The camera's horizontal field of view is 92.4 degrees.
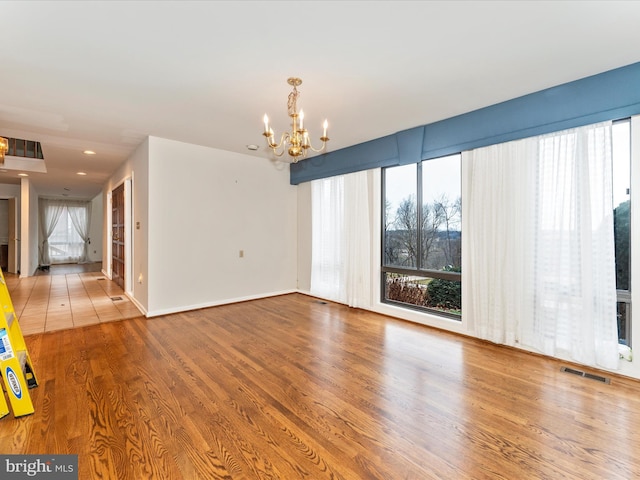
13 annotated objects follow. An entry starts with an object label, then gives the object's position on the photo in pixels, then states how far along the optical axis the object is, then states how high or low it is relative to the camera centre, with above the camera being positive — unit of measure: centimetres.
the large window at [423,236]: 397 +11
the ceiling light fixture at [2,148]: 418 +131
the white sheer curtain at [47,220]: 1069 +82
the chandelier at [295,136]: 259 +93
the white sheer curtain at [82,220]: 1144 +88
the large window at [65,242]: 1103 +3
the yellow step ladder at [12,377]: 205 -91
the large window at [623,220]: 272 +21
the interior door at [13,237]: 852 +17
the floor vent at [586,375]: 261 -115
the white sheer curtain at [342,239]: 483 +7
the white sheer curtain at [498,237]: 317 +7
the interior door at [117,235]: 621 +16
